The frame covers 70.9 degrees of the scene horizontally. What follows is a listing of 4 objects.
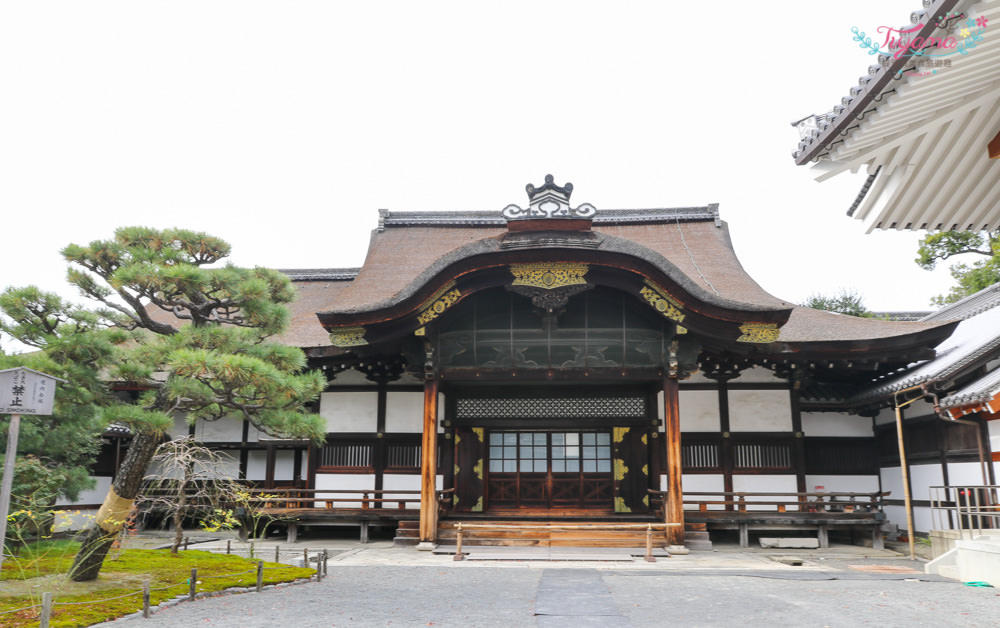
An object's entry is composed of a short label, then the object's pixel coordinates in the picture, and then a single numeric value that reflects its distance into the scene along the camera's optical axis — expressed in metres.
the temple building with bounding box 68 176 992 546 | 11.88
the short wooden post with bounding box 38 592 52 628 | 5.50
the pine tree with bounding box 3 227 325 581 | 7.58
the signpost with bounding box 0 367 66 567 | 5.99
